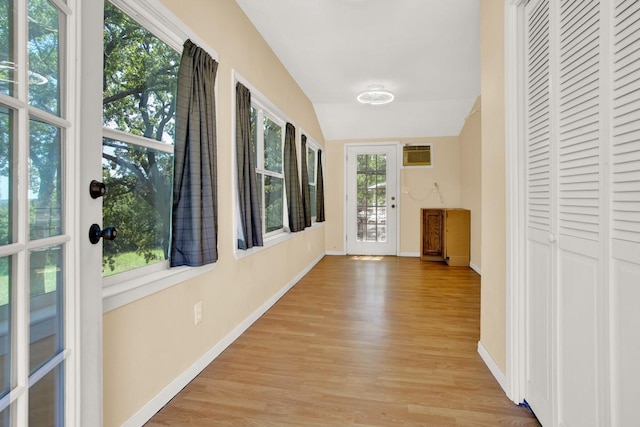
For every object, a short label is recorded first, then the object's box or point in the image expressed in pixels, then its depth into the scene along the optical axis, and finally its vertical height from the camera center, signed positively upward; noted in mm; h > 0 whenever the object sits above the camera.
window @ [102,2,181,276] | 1425 +353
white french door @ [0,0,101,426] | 797 -26
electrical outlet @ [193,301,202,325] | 1924 -604
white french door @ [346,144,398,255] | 6114 +257
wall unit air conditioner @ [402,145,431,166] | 5980 +1070
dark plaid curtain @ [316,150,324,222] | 5492 +303
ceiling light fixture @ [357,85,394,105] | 4238 +1568
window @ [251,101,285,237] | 3090 +508
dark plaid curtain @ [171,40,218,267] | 1753 +238
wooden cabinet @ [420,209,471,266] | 5164 -379
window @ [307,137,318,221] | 5277 +712
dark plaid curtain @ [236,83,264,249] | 2428 +276
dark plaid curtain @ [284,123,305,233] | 3736 +389
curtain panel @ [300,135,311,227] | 4363 +398
